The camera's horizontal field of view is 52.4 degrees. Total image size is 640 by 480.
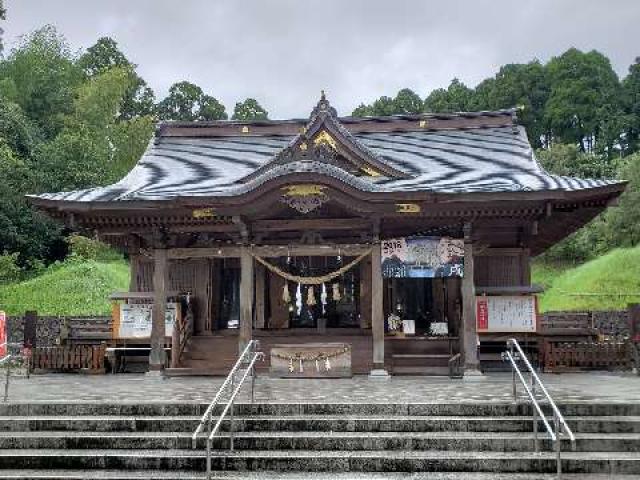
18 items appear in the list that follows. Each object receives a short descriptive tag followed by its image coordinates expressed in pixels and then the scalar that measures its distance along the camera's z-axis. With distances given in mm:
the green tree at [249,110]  61375
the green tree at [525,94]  54281
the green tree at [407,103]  57562
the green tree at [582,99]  51750
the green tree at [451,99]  55731
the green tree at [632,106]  49375
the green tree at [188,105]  59062
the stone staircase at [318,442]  7273
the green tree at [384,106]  57500
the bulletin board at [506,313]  14500
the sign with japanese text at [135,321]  15328
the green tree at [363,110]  57844
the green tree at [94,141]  34312
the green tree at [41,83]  45375
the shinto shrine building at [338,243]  13273
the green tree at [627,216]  31703
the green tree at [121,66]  54594
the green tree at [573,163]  40281
